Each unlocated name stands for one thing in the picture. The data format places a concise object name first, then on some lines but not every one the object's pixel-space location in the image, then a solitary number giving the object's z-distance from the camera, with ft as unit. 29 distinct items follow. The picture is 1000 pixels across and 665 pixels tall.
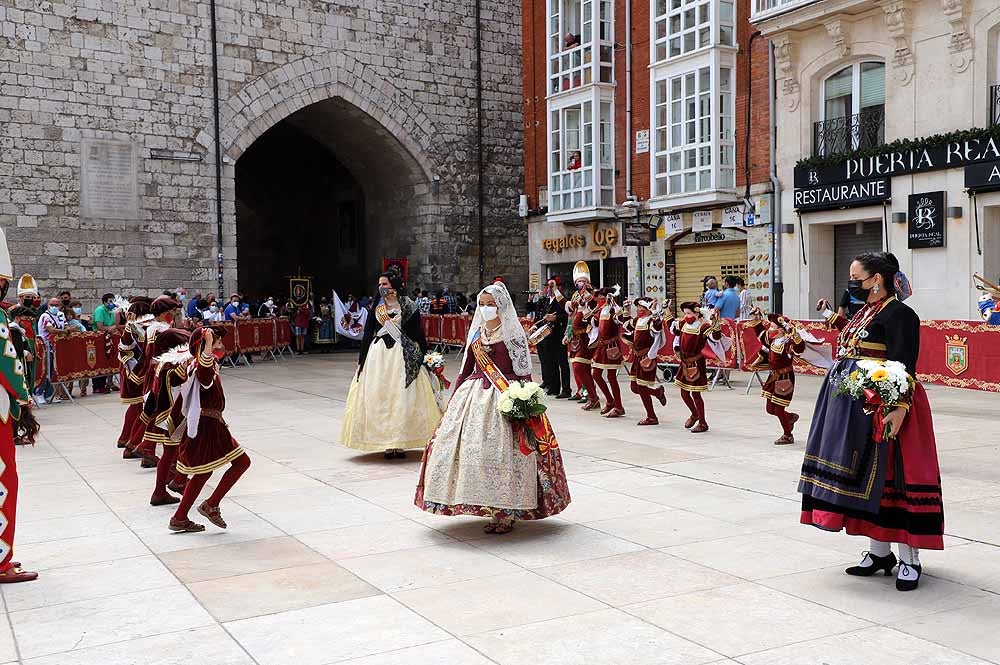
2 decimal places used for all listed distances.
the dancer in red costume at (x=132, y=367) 30.27
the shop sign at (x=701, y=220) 72.43
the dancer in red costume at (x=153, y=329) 24.52
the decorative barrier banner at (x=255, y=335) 72.98
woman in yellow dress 29.63
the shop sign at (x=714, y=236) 70.85
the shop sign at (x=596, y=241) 82.17
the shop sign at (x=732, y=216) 70.16
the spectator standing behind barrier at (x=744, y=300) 59.52
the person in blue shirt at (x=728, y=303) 56.80
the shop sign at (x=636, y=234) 75.72
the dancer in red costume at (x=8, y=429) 17.57
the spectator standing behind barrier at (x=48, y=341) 48.12
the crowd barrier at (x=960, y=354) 45.09
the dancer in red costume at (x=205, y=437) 20.63
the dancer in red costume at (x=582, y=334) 41.11
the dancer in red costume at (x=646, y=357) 37.19
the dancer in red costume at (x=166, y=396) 21.29
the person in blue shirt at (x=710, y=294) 56.47
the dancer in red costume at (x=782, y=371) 31.71
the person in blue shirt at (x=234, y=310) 73.92
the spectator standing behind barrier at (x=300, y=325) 85.30
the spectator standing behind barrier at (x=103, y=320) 55.11
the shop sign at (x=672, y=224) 74.85
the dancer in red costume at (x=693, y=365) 35.17
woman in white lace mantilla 19.90
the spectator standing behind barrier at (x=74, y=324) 52.03
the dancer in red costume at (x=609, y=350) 39.70
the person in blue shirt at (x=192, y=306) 75.15
